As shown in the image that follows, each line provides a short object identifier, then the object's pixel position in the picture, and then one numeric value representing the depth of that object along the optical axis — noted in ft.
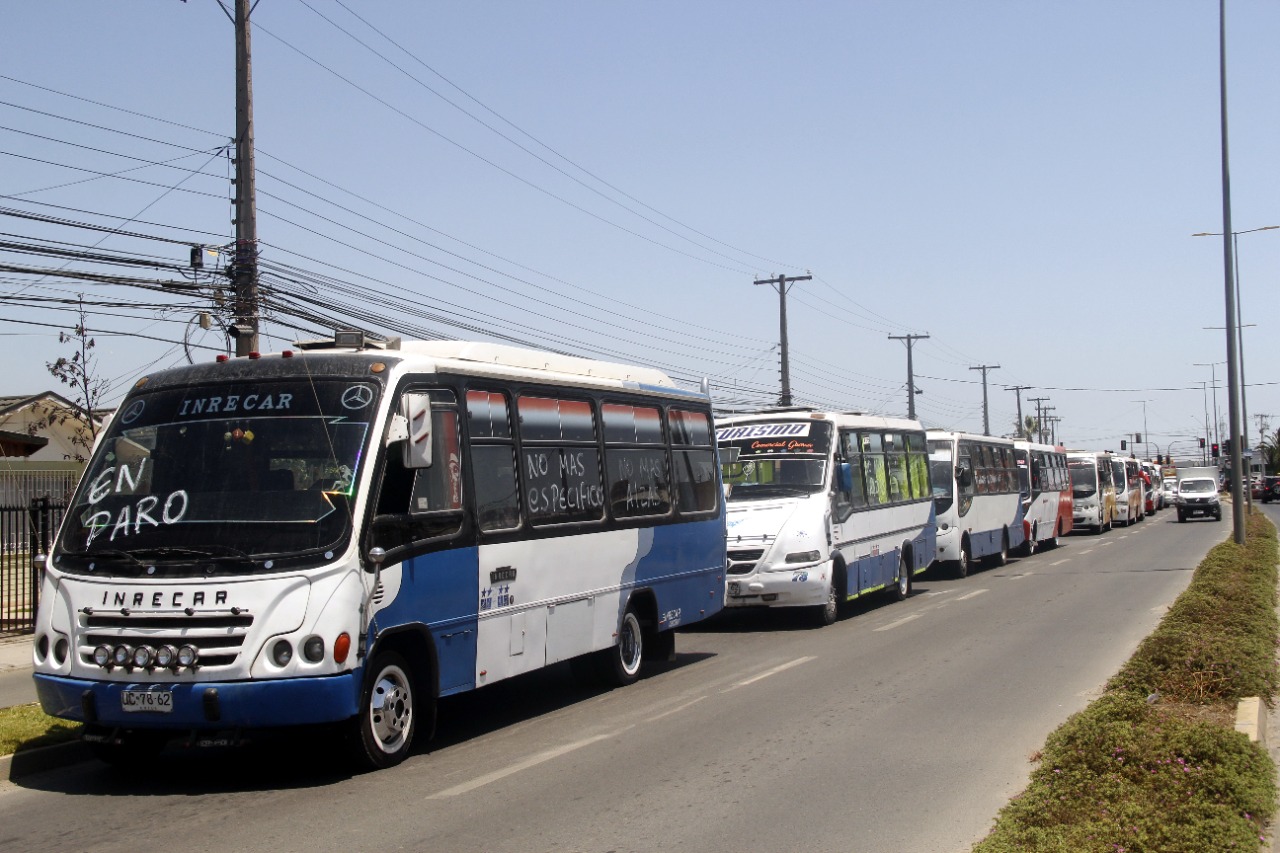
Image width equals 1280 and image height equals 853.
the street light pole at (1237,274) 101.78
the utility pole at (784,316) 152.97
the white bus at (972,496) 88.53
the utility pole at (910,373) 212.64
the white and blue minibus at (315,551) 26.86
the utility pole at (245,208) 62.75
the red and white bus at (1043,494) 112.27
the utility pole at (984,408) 280.88
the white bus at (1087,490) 152.97
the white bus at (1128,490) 176.24
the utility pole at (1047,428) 442.91
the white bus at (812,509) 57.67
